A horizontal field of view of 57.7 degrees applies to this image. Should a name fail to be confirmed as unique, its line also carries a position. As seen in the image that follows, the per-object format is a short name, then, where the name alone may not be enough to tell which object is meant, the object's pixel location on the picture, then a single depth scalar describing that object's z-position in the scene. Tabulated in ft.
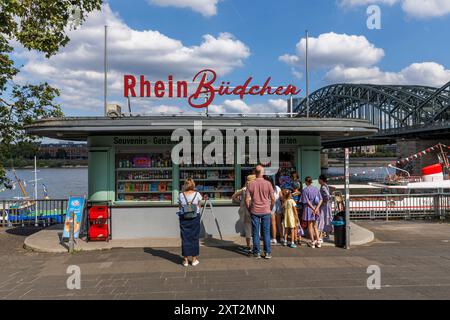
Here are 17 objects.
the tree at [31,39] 33.81
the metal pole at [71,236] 29.76
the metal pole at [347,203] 30.19
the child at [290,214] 30.12
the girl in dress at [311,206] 30.45
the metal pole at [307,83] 40.65
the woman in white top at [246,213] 28.17
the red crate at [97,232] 32.42
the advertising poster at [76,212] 32.58
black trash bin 30.76
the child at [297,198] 32.07
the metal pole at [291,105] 38.03
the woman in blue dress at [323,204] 31.81
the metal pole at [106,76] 42.09
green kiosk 32.60
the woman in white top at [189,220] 24.80
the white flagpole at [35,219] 46.44
